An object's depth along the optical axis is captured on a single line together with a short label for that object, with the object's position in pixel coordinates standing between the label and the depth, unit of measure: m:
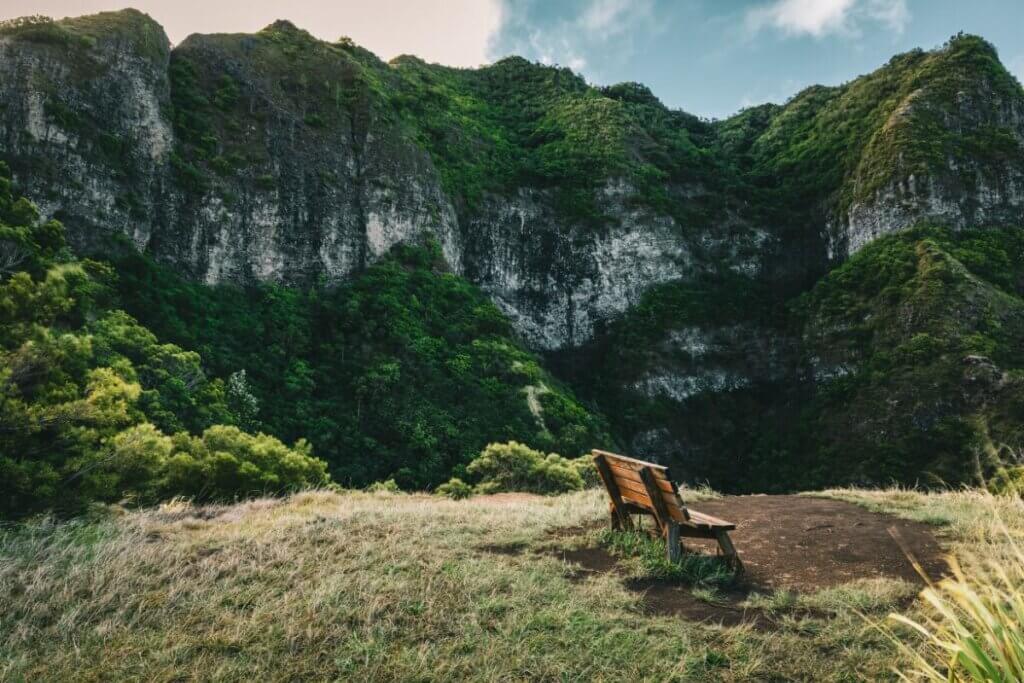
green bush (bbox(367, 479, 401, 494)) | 17.07
